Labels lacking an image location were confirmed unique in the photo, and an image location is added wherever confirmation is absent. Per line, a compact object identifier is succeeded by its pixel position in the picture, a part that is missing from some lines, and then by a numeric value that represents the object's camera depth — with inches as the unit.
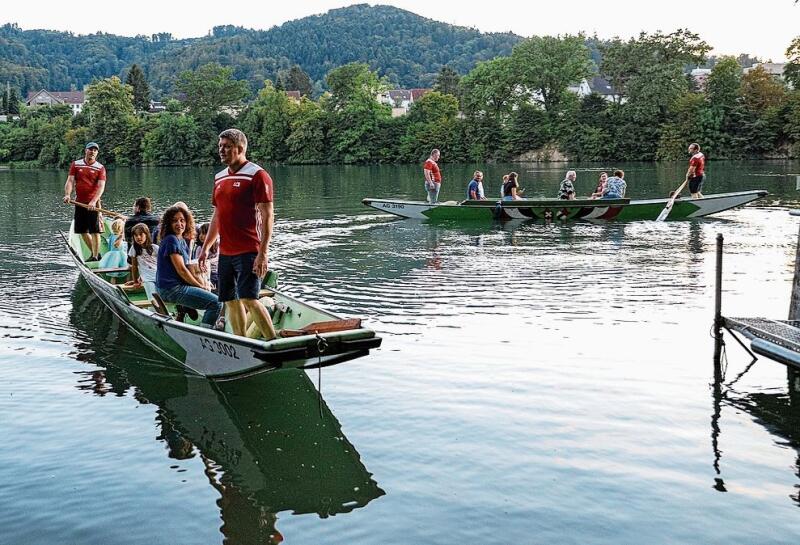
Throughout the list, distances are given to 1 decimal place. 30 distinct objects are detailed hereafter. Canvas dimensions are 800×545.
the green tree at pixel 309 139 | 3622.0
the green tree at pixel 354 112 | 3565.5
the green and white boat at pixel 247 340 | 314.0
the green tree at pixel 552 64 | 3265.3
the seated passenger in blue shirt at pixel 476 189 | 1051.3
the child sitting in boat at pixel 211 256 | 459.8
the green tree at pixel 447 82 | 4439.0
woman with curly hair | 377.4
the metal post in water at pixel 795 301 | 400.9
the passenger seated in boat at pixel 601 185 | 1040.8
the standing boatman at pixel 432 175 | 1051.3
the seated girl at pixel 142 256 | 462.3
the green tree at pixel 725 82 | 2923.2
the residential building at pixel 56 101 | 7726.9
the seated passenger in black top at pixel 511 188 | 1026.7
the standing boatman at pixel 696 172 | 1029.8
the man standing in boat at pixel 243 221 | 320.2
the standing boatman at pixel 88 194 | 642.2
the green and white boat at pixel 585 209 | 984.9
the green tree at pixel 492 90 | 3351.4
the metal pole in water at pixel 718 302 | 403.2
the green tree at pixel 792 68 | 2847.0
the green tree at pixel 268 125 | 3769.7
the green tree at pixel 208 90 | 4158.5
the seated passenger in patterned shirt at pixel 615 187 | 1022.2
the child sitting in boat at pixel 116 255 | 564.7
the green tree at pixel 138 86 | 5241.1
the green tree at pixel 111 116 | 4030.5
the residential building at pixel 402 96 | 6059.1
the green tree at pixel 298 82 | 6314.0
